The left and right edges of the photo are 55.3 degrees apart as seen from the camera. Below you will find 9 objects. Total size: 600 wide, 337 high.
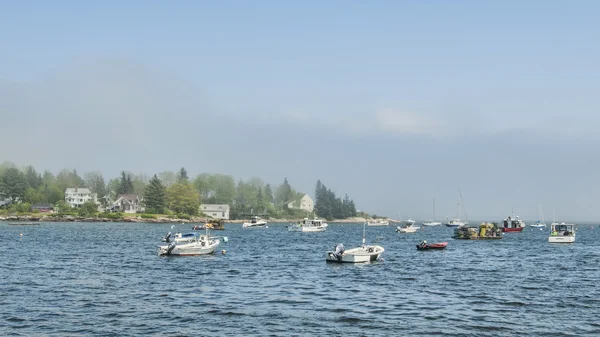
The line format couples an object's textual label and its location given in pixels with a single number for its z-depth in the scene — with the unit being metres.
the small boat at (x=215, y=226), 176.62
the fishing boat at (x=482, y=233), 137.12
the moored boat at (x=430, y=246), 96.99
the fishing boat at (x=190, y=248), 78.38
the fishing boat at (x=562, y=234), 125.25
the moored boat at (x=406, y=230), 190.00
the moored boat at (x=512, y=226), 190.25
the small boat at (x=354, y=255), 68.81
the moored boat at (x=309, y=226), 186.12
